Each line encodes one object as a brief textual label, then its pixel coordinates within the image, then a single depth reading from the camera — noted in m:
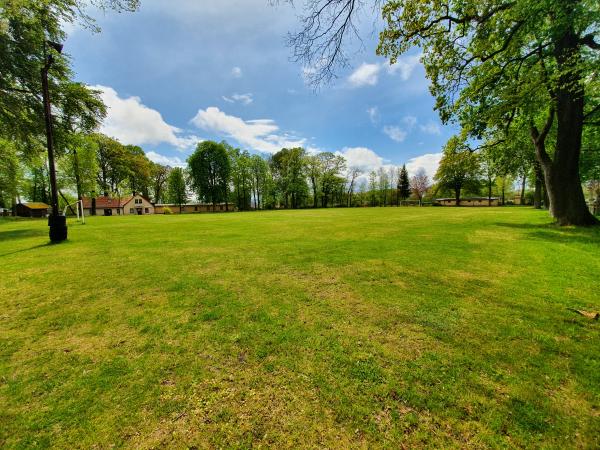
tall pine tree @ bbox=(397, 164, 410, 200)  80.00
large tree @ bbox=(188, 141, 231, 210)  59.84
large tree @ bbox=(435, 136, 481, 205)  66.78
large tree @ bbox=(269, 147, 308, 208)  69.06
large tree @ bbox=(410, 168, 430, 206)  80.62
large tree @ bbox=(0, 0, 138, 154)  11.53
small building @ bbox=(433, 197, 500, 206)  72.81
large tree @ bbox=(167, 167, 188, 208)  67.00
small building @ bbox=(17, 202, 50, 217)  52.88
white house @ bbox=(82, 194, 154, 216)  55.41
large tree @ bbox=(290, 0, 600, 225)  8.32
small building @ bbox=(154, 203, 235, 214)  68.81
